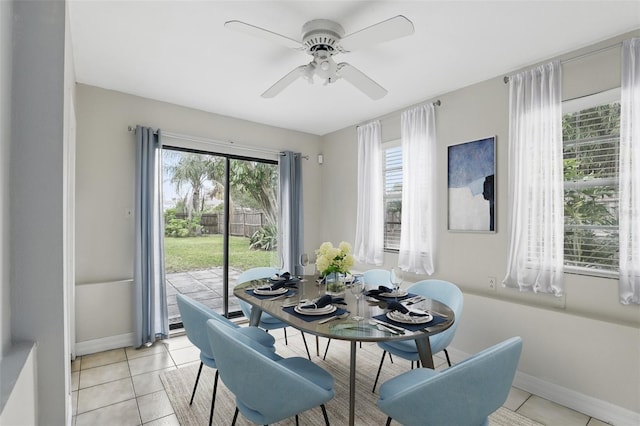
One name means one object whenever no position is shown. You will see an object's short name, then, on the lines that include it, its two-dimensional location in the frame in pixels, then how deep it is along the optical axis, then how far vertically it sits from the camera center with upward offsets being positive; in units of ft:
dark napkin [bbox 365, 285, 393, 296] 7.83 -2.01
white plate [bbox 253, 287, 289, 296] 7.72 -2.01
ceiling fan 5.76 +3.42
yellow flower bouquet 7.90 -1.26
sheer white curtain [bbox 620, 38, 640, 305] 6.80 +0.83
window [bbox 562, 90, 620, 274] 7.49 +0.76
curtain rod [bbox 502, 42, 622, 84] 7.28 +3.87
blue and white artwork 9.52 +0.84
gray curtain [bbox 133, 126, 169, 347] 10.65 -1.20
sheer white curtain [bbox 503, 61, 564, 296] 8.04 +0.80
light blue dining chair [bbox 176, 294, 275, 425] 6.19 -2.25
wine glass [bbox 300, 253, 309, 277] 9.04 -1.38
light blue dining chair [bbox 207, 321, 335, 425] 4.50 -2.53
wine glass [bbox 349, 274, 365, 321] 7.10 -1.98
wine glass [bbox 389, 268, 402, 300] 7.87 -1.80
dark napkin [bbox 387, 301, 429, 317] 6.10 -1.95
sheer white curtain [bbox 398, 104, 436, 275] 10.94 +0.80
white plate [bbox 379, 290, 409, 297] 7.62 -2.03
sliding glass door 12.34 -0.44
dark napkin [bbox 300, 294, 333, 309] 6.53 -1.94
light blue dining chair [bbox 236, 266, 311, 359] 9.17 -2.95
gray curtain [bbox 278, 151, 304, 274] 14.57 -0.24
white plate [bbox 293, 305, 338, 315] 6.18 -1.99
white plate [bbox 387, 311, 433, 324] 5.74 -2.00
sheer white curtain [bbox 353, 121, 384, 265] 13.08 +0.50
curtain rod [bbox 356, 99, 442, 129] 10.83 +3.93
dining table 5.33 -2.07
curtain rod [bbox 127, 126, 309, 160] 11.58 +2.85
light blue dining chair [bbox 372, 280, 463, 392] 7.28 -2.77
